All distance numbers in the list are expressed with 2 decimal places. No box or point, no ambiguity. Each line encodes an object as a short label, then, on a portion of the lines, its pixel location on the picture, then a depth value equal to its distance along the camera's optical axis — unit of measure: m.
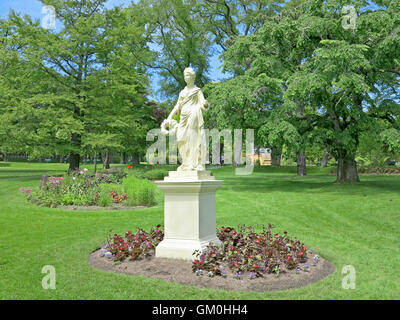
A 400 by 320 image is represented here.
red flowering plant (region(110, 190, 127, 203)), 14.30
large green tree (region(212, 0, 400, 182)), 15.96
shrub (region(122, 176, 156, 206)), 13.72
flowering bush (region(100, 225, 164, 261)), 6.50
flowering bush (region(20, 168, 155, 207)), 13.57
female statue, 6.84
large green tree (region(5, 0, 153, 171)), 22.41
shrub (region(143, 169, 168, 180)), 22.72
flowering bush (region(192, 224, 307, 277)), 5.70
